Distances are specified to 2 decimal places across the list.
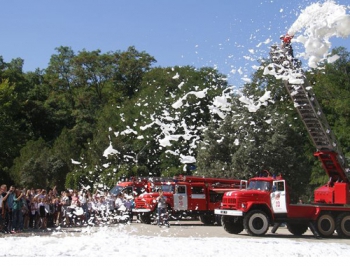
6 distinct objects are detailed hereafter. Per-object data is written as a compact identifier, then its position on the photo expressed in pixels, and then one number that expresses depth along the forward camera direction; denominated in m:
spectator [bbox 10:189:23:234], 22.73
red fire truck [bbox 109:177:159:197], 37.16
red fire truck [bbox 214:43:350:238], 23.58
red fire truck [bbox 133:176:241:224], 32.34
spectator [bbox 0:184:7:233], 21.92
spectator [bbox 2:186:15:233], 22.20
